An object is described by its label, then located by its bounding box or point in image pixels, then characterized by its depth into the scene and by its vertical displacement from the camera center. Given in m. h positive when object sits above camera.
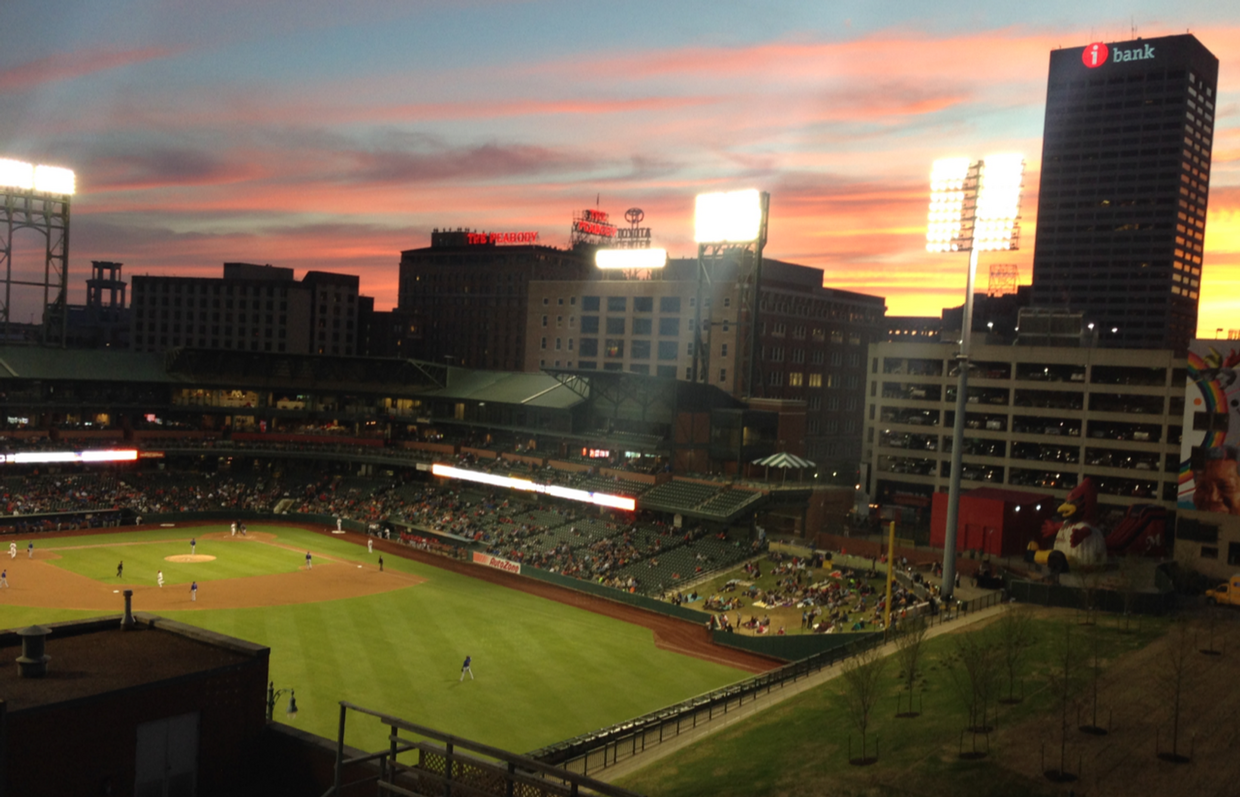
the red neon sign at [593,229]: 110.25 +17.30
